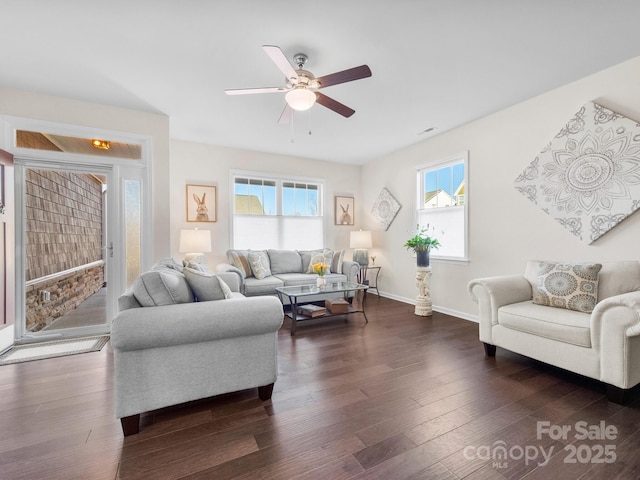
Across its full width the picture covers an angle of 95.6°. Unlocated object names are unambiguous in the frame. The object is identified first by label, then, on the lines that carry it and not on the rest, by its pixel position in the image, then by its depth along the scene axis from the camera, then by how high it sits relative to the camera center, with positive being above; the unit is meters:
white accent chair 1.90 -0.71
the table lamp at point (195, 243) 4.17 -0.12
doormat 2.76 -1.17
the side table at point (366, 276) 5.45 -0.83
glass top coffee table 3.49 -0.72
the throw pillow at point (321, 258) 4.94 -0.41
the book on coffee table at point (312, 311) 3.68 -0.98
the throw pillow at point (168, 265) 2.44 -0.26
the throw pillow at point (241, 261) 4.53 -0.42
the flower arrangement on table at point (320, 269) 4.05 -0.48
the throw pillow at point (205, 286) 2.02 -0.36
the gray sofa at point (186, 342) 1.62 -0.66
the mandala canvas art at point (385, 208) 5.27 +0.49
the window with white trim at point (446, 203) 4.16 +0.47
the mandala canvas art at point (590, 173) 2.55 +0.59
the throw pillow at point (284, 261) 4.98 -0.47
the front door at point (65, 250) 3.25 -0.19
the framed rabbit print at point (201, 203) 4.73 +0.52
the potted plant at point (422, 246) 4.17 -0.18
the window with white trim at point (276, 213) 5.19 +0.41
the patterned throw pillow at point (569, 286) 2.38 -0.45
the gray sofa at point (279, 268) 4.21 -0.55
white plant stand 4.15 -0.87
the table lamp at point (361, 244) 5.42 -0.18
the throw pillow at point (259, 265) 4.51 -0.49
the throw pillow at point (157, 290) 1.80 -0.35
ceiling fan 2.11 +1.20
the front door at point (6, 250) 2.86 -0.15
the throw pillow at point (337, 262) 5.02 -0.48
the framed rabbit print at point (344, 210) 6.00 +0.50
